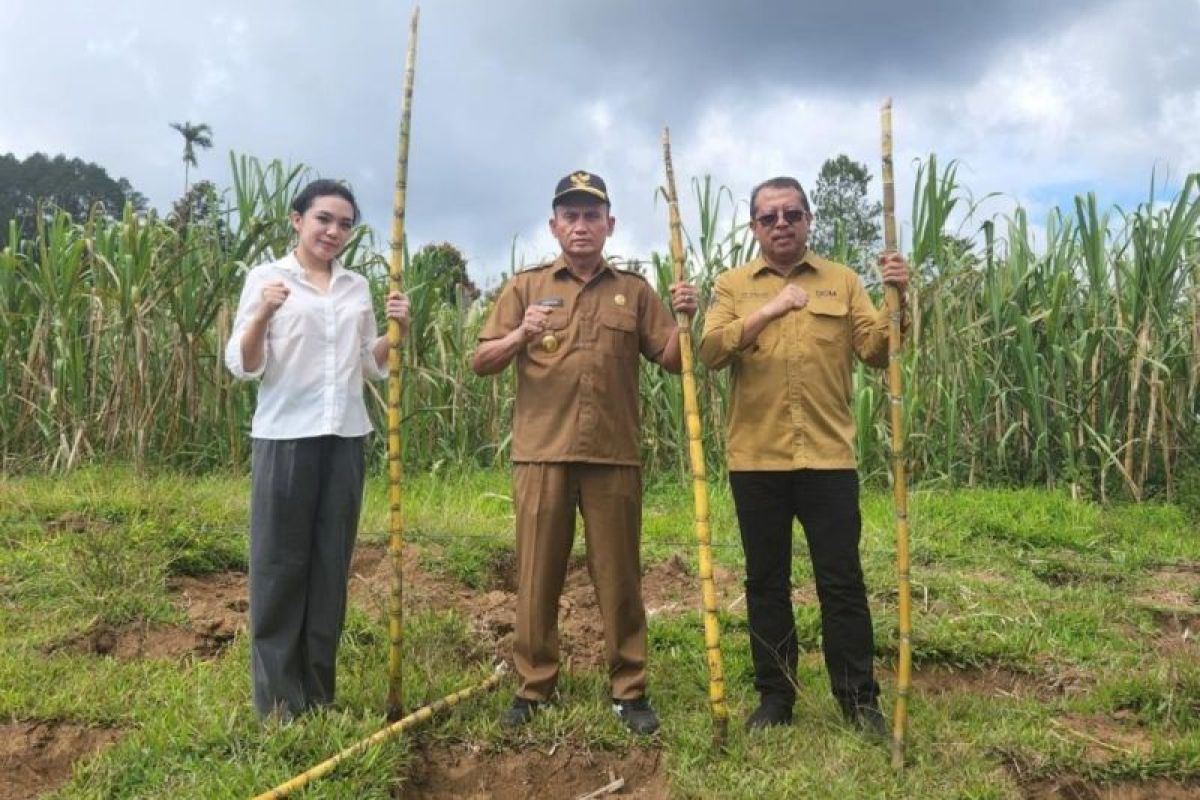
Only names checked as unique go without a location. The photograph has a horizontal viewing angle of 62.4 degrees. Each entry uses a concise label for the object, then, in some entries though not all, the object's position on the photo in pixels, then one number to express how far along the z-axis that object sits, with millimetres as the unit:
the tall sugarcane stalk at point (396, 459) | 2797
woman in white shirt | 2740
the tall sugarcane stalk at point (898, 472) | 2672
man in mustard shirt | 2826
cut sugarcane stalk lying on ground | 2453
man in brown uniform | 2910
